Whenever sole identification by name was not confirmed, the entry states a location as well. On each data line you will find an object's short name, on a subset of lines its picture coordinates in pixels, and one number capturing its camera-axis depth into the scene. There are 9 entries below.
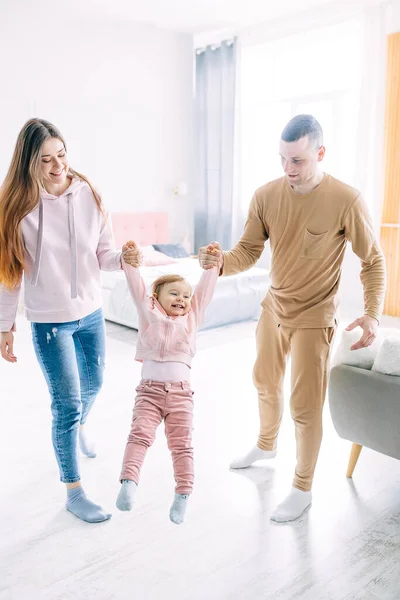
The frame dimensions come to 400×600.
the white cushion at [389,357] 2.24
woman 1.94
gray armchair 2.22
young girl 1.80
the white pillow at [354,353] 2.39
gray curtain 7.03
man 2.07
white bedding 5.12
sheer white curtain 5.65
